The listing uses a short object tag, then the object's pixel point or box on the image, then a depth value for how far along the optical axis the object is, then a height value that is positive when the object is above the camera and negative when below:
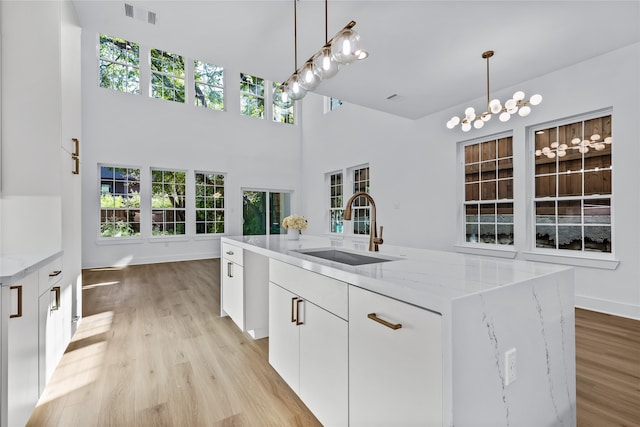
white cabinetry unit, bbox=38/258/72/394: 1.63 -0.67
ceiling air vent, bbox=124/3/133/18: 2.39 +1.72
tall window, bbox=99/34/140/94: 6.20 +3.27
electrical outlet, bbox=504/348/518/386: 0.94 -0.51
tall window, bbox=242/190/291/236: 7.80 +0.05
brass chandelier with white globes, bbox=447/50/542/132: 3.01 +1.11
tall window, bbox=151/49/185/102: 6.72 +3.26
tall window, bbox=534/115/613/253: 3.20 +0.29
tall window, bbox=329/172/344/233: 7.14 +0.26
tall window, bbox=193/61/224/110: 7.16 +3.24
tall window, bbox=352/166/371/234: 6.31 +0.13
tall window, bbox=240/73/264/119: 7.78 +3.20
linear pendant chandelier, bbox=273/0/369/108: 1.99 +1.15
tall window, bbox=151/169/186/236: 6.59 +0.27
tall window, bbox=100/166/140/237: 6.11 +0.28
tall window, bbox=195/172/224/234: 7.08 +0.26
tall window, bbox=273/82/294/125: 8.28 +2.86
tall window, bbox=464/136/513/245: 4.03 +0.29
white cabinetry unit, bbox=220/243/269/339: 2.46 -0.68
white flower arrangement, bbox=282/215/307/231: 2.57 -0.09
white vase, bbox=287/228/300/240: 2.63 -0.20
